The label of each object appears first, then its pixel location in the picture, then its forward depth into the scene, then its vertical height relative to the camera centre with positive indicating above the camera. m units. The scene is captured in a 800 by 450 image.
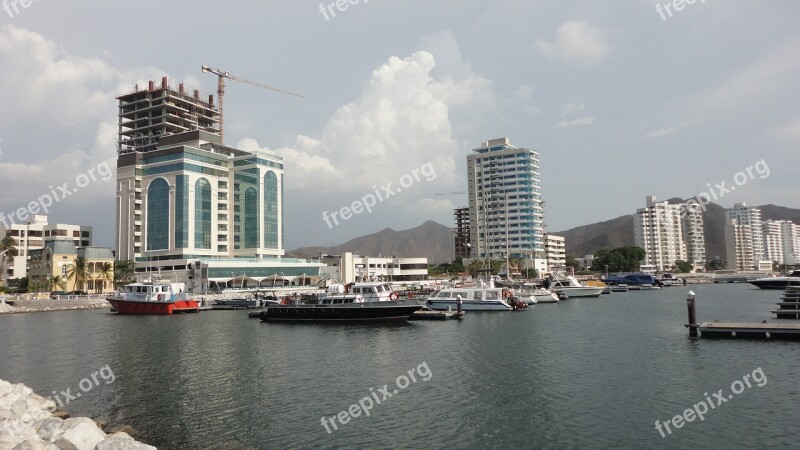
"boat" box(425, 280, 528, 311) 69.50 -4.69
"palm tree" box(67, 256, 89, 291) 113.00 +0.76
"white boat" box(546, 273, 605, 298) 97.62 -4.91
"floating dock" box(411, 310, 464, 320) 62.38 -5.96
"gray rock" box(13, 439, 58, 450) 15.89 -5.25
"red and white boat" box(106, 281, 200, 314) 78.94 -4.06
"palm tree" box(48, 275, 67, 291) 114.84 -1.39
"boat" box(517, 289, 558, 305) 85.06 -5.40
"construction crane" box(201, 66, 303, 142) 182.62 +67.40
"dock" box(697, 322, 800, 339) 39.19 -5.61
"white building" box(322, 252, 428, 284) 153.38 +0.02
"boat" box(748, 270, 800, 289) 119.85 -5.96
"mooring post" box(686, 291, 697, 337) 41.88 -4.72
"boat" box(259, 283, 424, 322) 57.28 -4.51
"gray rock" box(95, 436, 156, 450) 16.94 -5.65
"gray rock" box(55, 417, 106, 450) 17.48 -5.62
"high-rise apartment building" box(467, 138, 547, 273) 198.66 +3.12
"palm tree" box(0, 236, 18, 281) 107.06 +6.13
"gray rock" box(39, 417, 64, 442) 18.47 -5.59
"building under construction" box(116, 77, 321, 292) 132.88 +17.82
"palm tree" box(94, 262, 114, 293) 121.43 +0.59
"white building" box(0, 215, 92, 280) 139.75 +11.76
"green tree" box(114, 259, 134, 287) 128.50 +0.76
